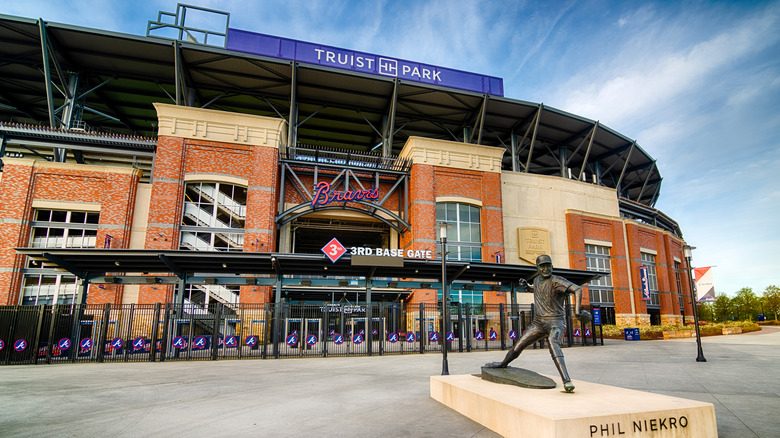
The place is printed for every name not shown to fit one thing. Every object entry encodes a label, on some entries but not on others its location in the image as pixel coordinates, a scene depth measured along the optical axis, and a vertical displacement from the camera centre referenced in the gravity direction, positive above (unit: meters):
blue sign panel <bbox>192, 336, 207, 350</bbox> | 17.72 -1.53
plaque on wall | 34.75 +5.28
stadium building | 25.30 +8.78
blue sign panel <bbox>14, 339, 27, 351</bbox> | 16.22 -1.51
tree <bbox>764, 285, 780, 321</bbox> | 62.70 +1.46
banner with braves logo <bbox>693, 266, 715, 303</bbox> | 30.59 +1.77
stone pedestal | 4.86 -1.27
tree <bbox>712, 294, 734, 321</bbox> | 69.75 +0.03
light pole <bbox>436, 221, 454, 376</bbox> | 11.70 +0.53
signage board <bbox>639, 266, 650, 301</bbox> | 39.50 +2.55
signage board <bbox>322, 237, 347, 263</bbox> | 19.71 +2.57
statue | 6.88 -0.04
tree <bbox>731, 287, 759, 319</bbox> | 67.19 +0.86
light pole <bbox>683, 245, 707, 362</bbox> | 15.65 +2.19
